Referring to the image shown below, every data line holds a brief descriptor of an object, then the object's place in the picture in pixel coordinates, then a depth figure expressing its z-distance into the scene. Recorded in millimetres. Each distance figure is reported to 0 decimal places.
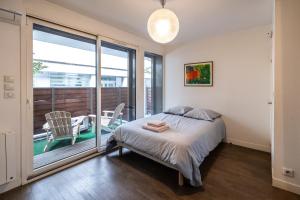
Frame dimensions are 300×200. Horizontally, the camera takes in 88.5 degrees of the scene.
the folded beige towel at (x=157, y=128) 2429
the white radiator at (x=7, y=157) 1799
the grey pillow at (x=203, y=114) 3185
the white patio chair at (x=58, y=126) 2773
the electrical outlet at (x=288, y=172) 1873
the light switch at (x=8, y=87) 1880
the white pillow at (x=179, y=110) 3656
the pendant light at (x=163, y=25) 1827
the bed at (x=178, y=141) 1916
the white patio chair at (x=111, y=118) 3379
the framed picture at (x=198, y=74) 3679
